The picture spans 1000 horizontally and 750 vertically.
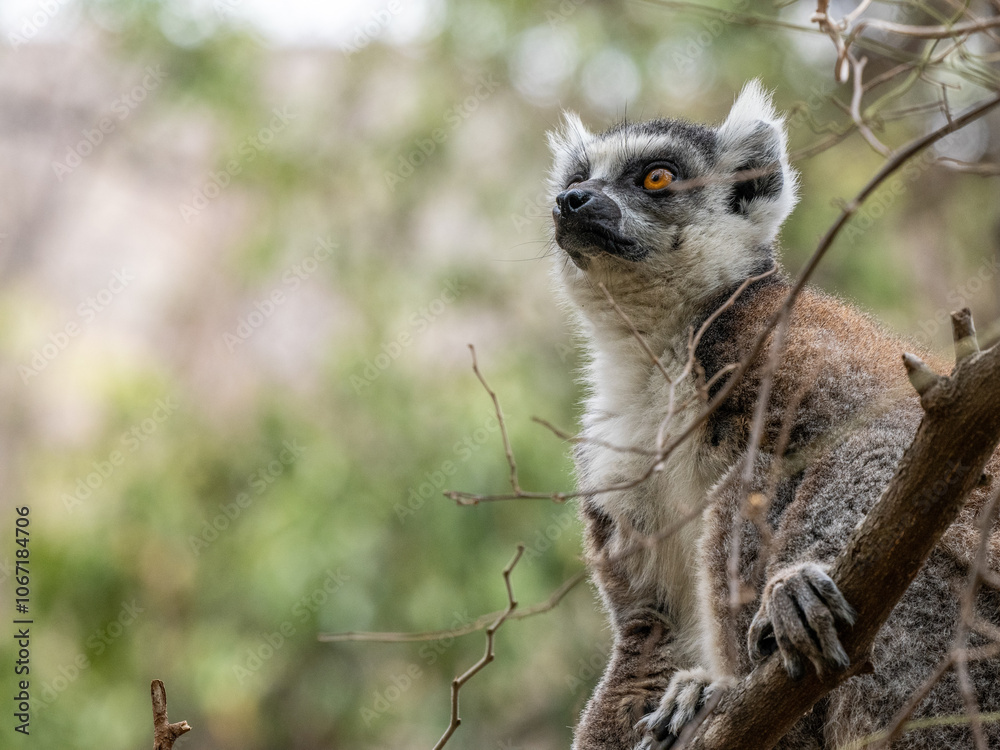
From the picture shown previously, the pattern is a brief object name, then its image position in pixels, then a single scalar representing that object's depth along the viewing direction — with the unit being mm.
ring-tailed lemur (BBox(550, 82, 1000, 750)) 4977
